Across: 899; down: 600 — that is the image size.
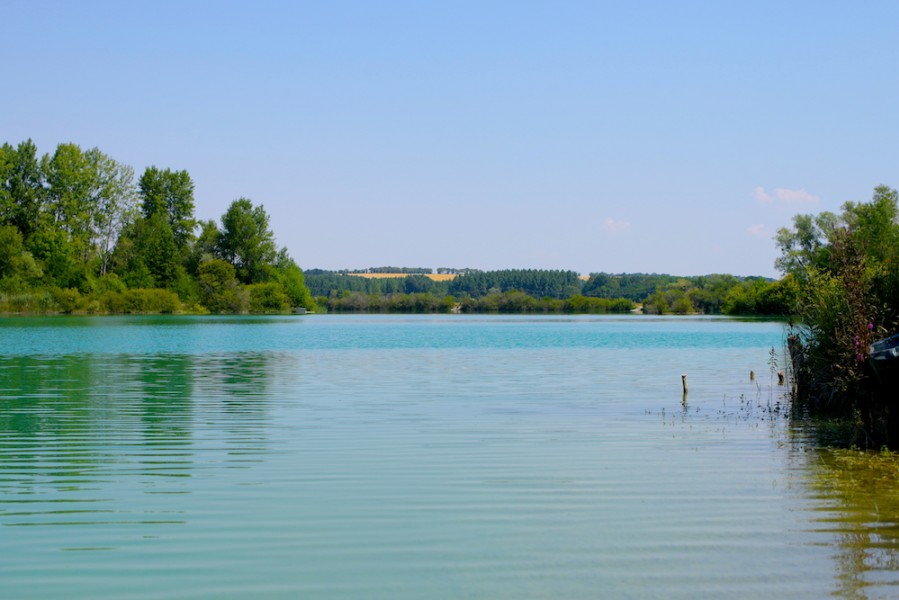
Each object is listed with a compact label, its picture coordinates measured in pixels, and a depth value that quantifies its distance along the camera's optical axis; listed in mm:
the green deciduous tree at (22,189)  93231
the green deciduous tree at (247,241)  117062
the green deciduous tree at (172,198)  109750
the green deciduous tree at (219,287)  110750
